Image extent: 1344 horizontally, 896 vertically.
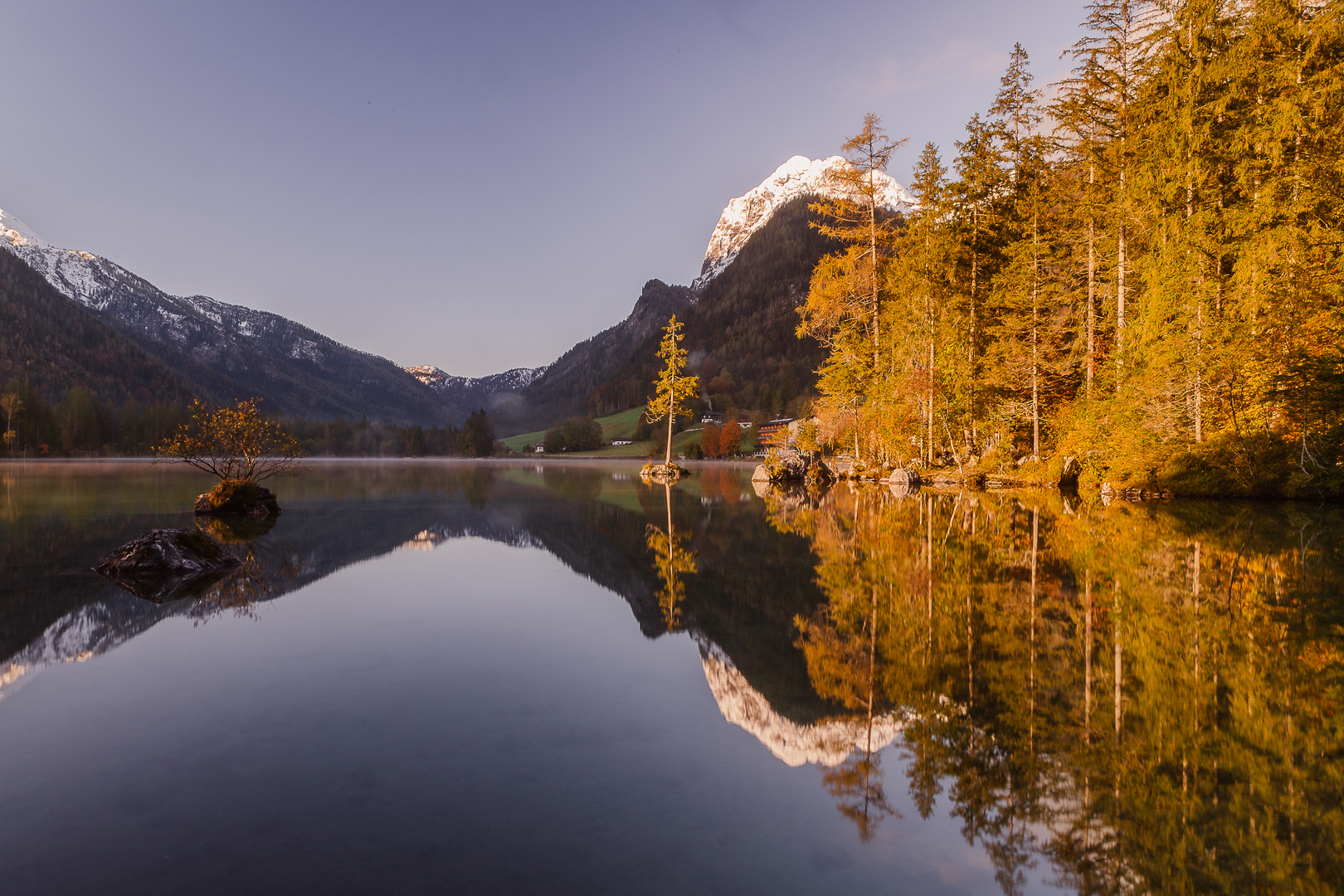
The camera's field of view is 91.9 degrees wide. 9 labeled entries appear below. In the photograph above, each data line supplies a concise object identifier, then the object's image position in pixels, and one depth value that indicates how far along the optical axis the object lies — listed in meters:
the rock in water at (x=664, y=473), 41.28
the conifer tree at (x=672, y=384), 44.62
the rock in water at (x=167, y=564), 9.09
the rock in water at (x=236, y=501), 18.16
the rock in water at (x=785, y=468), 35.00
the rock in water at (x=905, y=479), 29.06
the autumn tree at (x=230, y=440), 18.27
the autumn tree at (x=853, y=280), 33.84
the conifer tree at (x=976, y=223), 31.66
